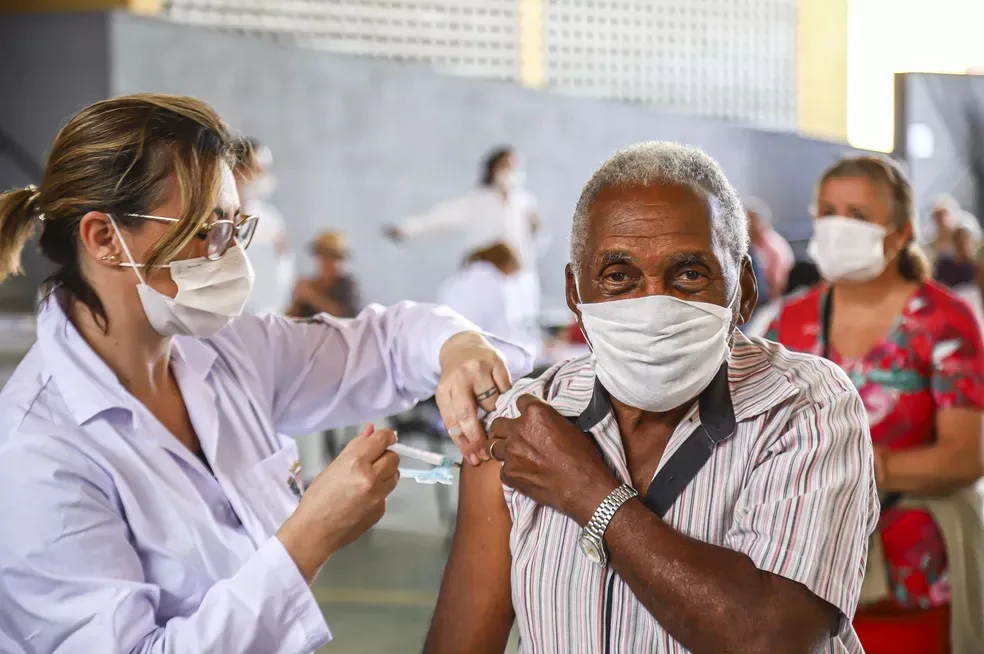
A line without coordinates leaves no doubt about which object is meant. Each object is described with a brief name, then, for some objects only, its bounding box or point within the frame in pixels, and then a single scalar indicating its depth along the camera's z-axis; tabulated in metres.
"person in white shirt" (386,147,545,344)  7.82
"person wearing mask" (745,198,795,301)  7.73
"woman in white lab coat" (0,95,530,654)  1.46
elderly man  1.26
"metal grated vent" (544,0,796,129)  13.28
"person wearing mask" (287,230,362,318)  6.59
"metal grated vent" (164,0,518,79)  9.98
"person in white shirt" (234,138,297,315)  6.48
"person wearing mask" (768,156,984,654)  2.25
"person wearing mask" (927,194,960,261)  8.23
